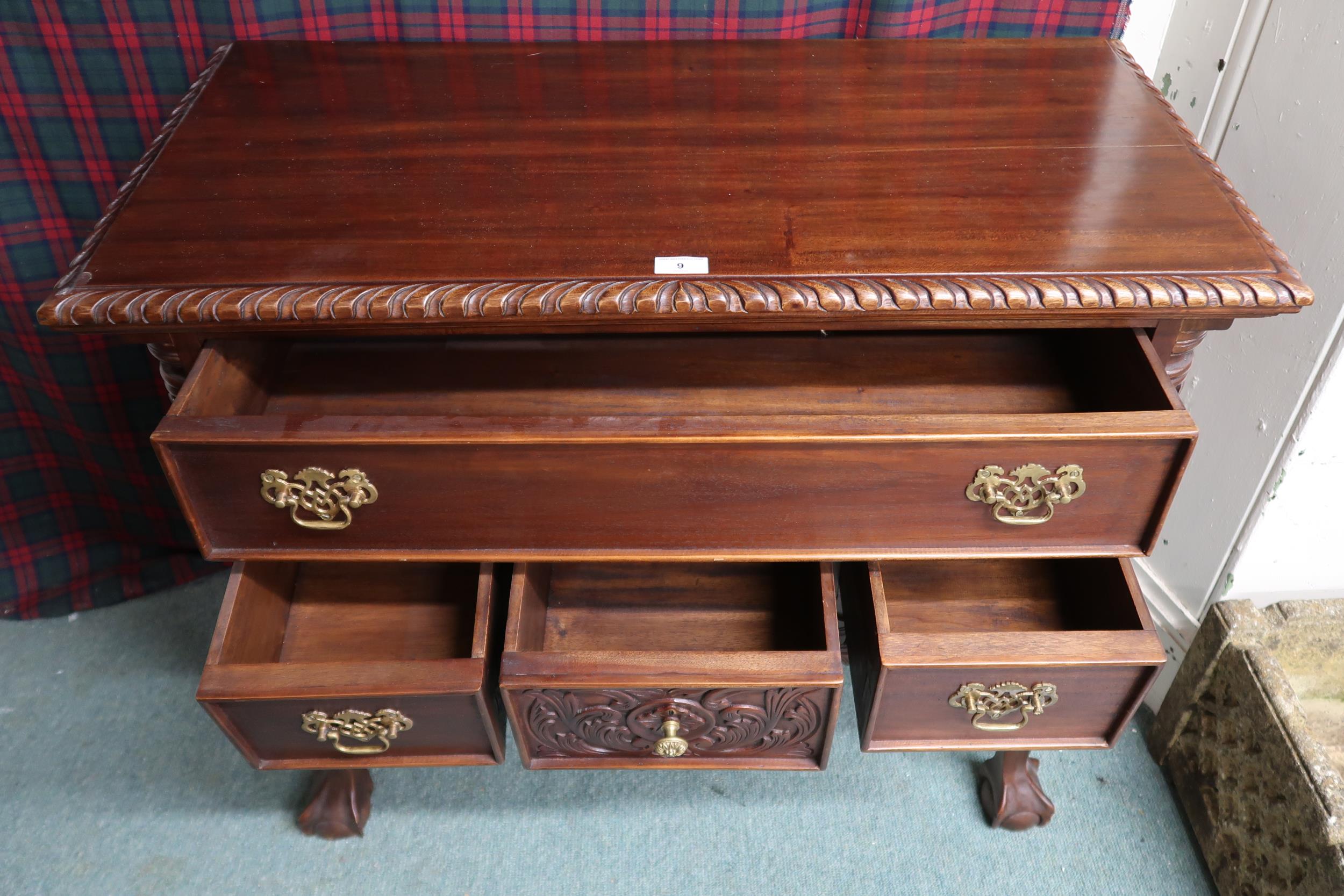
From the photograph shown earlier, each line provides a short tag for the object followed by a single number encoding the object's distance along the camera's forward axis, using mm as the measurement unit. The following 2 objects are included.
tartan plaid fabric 1026
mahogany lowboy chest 715
